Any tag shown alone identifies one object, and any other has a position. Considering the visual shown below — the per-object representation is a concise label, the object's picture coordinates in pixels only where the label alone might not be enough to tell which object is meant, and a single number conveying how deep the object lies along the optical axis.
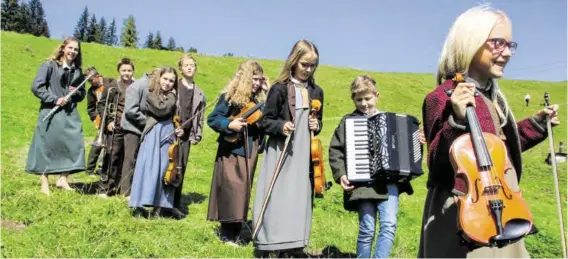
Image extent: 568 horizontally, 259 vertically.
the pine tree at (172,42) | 163.07
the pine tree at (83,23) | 144.00
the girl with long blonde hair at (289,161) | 6.00
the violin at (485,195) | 2.62
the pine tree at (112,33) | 171.49
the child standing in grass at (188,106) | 8.49
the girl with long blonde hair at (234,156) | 7.04
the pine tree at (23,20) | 103.69
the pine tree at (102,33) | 134.85
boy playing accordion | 5.68
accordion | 5.59
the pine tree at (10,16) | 102.06
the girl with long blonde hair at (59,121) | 8.45
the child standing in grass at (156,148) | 7.78
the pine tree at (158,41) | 129.12
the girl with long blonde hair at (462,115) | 2.95
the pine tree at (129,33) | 127.69
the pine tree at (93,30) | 137.50
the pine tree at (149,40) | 136.95
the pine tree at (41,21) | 121.12
